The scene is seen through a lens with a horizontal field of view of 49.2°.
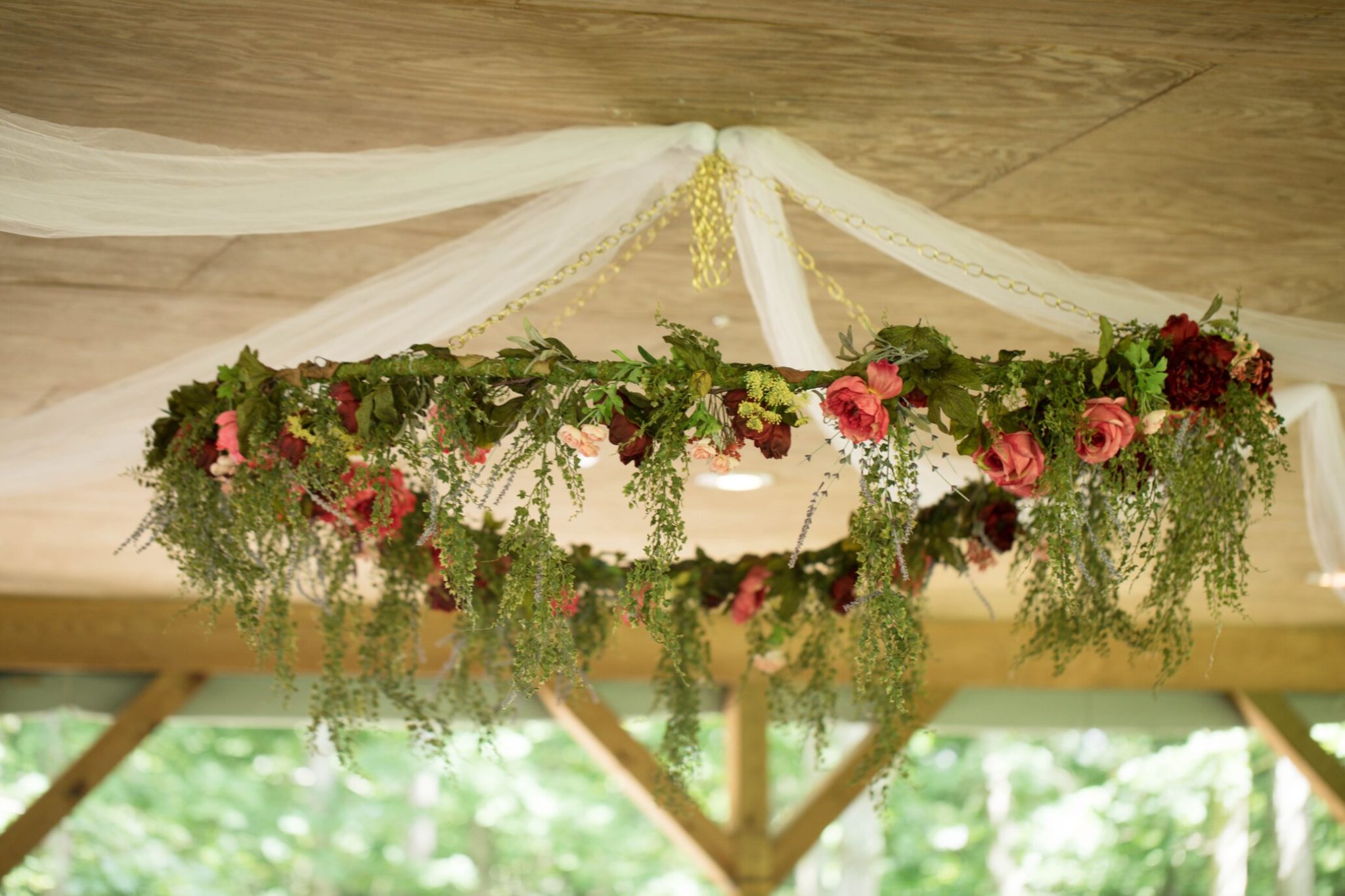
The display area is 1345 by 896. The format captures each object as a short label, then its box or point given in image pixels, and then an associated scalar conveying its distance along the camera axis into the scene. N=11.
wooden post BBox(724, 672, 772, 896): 5.29
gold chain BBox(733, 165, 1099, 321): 2.12
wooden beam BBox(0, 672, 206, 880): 4.94
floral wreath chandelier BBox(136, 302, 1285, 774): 1.82
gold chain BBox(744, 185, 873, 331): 2.18
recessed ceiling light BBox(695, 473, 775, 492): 3.85
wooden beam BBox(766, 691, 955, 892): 5.31
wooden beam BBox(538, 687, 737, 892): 5.20
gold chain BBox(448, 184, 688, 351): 2.15
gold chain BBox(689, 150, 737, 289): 2.15
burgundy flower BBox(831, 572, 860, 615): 2.80
